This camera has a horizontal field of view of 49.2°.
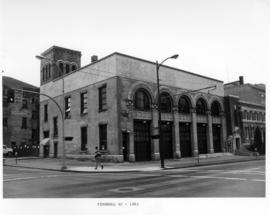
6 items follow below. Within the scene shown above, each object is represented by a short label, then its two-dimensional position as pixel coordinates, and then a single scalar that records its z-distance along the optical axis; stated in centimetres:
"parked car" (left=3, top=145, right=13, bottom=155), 4152
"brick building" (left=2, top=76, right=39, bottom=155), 4726
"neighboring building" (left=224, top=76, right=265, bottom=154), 4225
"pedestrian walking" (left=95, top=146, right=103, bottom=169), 2300
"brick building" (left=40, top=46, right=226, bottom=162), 2950
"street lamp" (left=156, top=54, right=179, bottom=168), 2279
